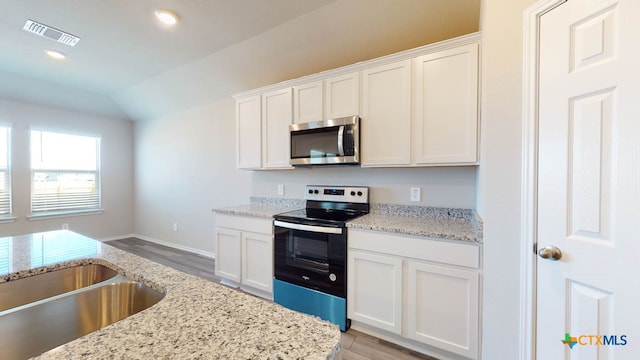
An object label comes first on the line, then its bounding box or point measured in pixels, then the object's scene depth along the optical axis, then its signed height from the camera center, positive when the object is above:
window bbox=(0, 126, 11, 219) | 3.69 +0.03
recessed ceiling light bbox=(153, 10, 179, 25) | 2.16 +1.43
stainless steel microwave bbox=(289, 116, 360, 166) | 2.21 +0.33
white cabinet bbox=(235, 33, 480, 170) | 1.79 +0.63
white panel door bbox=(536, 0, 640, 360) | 0.94 -0.01
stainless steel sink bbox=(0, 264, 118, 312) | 0.94 -0.44
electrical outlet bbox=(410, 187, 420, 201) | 2.28 -0.15
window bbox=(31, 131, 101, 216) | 4.03 +0.05
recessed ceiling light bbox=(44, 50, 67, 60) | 2.87 +1.44
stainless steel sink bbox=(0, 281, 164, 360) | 0.77 -0.47
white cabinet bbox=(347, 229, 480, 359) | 1.56 -0.78
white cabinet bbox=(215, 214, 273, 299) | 2.41 -0.78
